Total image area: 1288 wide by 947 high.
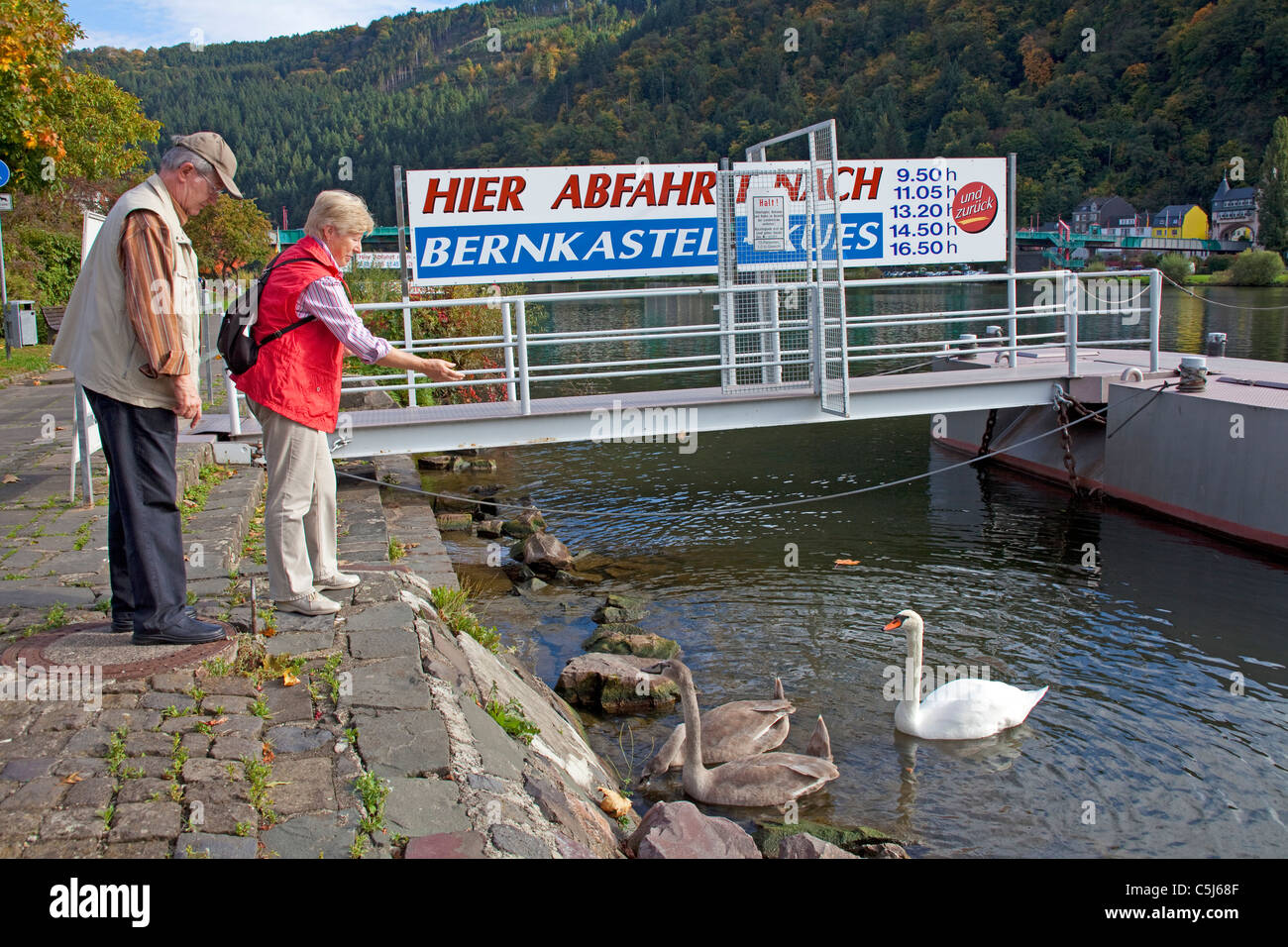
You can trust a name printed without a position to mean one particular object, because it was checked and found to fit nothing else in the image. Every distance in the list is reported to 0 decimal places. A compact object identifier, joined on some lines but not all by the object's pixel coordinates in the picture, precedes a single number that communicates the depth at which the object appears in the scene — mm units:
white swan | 7719
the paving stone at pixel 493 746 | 4578
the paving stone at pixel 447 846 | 3568
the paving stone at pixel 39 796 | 3621
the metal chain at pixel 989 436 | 17422
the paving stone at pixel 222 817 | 3586
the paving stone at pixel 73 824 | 3480
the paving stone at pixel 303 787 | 3787
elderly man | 4547
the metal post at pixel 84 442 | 7931
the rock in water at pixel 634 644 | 9078
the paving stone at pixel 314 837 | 3502
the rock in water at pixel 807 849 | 5605
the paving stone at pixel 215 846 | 3416
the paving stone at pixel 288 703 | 4480
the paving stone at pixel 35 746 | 4000
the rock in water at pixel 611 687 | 8203
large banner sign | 12375
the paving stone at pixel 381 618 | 5574
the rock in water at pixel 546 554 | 11875
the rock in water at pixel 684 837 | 5098
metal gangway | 11633
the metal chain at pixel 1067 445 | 14881
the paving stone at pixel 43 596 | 5723
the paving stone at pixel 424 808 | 3756
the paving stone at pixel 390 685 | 4680
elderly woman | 5184
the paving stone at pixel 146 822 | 3496
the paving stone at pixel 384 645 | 5227
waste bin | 22062
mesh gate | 11484
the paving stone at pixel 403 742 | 4156
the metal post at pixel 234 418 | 10712
